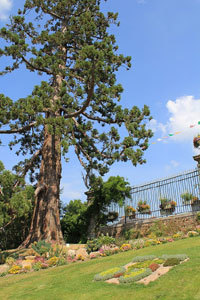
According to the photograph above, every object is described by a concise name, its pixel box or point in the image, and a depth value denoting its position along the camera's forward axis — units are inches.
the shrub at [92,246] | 527.2
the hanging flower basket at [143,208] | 622.4
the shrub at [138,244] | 475.5
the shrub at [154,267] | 285.3
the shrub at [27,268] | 446.3
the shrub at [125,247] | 481.4
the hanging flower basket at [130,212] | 659.5
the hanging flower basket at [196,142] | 595.5
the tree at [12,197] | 503.2
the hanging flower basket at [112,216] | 706.2
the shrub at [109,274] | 298.3
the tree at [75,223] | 757.9
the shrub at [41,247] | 538.9
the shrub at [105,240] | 542.0
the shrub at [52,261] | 459.2
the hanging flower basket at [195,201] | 545.3
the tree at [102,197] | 684.7
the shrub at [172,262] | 289.2
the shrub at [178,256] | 301.4
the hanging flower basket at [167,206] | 580.4
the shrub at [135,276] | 272.1
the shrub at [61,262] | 458.9
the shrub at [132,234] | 618.4
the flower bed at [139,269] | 275.8
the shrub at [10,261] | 501.9
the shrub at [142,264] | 301.6
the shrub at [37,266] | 442.8
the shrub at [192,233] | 467.7
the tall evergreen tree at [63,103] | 593.0
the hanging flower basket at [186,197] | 554.7
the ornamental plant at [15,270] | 444.1
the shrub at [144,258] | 330.9
